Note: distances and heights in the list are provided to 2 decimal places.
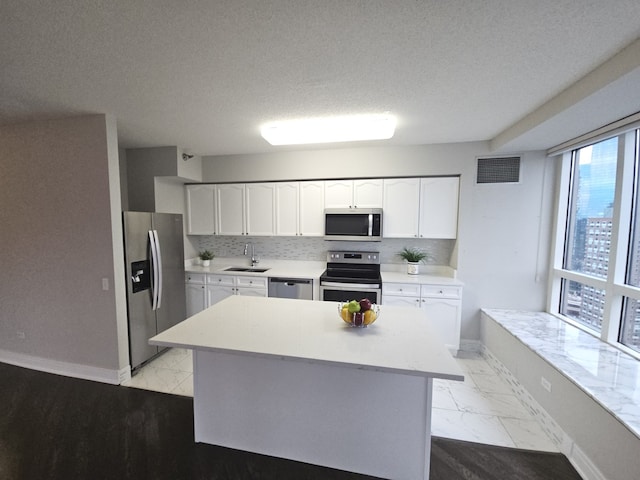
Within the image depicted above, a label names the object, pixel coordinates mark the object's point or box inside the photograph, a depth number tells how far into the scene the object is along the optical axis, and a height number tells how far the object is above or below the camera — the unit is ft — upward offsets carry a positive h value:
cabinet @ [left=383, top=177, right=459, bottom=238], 11.02 +0.85
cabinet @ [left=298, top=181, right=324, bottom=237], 11.99 +0.76
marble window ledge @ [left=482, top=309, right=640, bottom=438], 5.14 -3.29
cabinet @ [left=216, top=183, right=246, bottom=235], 12.77 +0.76
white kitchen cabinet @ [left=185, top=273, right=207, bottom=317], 12.32 -3.18
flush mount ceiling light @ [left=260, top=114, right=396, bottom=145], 7.54 +2.79
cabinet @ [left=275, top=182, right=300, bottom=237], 12.23 +0.80
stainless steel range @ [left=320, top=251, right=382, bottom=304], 10.80 -2.18
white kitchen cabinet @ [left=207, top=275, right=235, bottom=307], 11.96 -2.84
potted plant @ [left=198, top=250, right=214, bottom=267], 13.34 -1.69
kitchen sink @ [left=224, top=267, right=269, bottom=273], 12.77 -2.15
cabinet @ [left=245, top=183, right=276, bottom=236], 12.46 +0.76
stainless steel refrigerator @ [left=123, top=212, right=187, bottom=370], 8.95 -1.92
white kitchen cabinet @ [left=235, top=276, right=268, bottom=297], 11.63 -2.69
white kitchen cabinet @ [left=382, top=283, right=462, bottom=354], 10.41 -2.98
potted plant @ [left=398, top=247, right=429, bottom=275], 11.60 -1.41
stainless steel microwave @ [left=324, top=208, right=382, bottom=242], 11.25 +0.10
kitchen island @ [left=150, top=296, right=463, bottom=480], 4.88 -3.38
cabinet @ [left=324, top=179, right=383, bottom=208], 11.50 +1.45
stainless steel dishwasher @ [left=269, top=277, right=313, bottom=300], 11.23 -2.65
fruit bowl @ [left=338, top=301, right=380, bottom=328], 5.60 -1.90
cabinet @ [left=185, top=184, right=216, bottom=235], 13.05 +0.75
